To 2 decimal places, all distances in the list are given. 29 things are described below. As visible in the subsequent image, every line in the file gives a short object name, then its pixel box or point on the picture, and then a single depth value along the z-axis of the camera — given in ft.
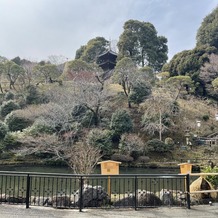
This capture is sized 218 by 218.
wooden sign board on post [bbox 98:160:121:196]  23.22
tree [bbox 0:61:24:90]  97.55
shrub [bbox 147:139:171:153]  66.49
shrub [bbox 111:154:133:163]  62.39
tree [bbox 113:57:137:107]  84.28
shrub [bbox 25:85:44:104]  88.38
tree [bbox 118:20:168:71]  114.73
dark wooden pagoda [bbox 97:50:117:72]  121.39
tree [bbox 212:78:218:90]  75.90
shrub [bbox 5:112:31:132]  74.90
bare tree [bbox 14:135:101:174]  59.78
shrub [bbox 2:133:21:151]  65.41
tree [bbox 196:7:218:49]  106.22
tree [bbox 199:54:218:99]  90.38
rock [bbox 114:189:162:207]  19.26
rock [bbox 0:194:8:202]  19.78
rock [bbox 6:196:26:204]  20.21
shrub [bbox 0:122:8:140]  65.91
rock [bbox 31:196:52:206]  19.80
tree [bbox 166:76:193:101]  79.94
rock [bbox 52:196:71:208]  18.83
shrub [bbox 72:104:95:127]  73.88
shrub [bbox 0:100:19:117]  83.82
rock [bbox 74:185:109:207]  19.39
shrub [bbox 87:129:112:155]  62.95
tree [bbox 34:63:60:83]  96.94
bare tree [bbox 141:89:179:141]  71.82
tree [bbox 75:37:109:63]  124.57
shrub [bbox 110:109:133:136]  69.82
